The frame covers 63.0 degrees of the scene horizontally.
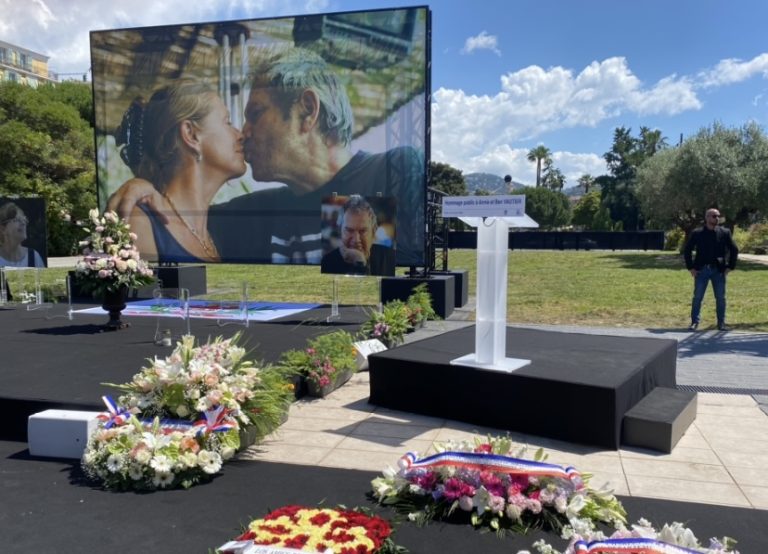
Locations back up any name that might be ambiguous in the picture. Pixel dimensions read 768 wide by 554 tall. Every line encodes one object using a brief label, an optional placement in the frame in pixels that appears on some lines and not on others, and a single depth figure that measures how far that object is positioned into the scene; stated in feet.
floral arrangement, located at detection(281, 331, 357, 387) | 20.34
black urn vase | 28.60
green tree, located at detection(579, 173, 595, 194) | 350.48
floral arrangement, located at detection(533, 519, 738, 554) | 8.18
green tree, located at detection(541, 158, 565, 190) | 352.28
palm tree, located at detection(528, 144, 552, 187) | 344.08
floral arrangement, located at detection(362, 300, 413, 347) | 26.84
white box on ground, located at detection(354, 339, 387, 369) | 23.97
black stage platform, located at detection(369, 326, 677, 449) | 15.49
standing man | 31.17
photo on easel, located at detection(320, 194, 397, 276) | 35.32
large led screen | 40.55
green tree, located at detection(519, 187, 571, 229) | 253.65
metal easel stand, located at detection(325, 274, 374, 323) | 33.65
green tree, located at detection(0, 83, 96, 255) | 97.96
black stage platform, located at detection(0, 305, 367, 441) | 16.44
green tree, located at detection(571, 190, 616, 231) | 222.69
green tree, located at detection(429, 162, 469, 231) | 241.55
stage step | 15.16
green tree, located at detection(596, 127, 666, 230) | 214.85
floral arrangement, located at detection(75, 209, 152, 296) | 27.53
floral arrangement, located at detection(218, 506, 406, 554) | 9.39
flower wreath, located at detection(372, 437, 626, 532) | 10.91
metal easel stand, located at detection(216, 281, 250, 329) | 31.37
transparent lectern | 17.65
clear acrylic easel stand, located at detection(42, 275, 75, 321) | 33.35
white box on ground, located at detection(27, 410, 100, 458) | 14.29
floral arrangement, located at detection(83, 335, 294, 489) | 12.72
